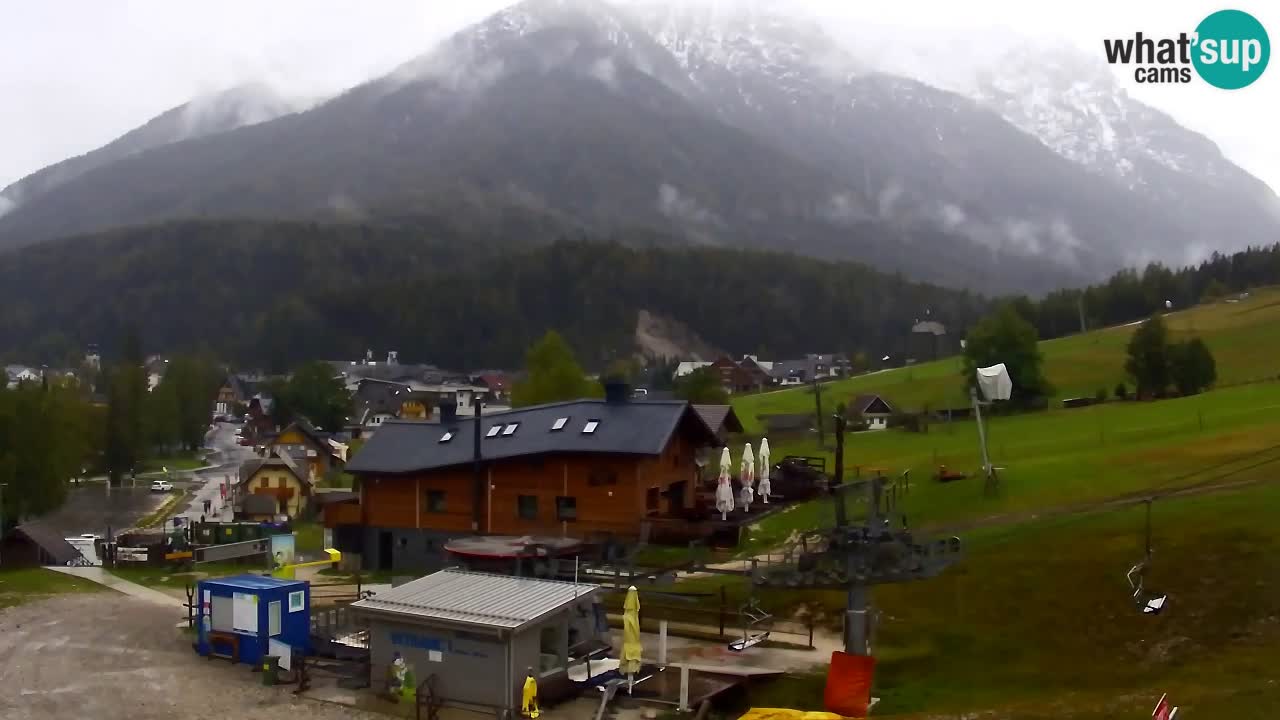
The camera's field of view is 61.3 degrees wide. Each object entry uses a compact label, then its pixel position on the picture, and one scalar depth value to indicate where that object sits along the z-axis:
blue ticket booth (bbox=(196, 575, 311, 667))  29.34
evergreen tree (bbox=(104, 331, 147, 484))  102.50
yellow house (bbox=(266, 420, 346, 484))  96.00
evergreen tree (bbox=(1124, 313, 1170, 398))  72.94
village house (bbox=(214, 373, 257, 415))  187.50
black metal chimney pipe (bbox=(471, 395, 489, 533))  40.62
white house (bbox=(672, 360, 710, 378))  177.82
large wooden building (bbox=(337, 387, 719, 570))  38.44
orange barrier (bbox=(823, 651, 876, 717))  22.14
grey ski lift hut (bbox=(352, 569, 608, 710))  24.62
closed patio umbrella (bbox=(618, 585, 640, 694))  24.61
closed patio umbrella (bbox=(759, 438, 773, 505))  37.03
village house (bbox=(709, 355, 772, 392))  164.38
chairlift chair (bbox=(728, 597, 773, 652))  28.19
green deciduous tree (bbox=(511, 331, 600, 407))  68.88
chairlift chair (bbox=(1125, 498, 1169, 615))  25.02
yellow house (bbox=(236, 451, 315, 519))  80.19
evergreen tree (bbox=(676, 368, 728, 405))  74.62
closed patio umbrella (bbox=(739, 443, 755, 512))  35.66
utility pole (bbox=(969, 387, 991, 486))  38.09
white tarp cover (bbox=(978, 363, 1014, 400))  37.34
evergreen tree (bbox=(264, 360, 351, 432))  132.00
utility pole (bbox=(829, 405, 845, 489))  37.06
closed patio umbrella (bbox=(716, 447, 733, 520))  34.38
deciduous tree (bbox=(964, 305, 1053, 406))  77.00
